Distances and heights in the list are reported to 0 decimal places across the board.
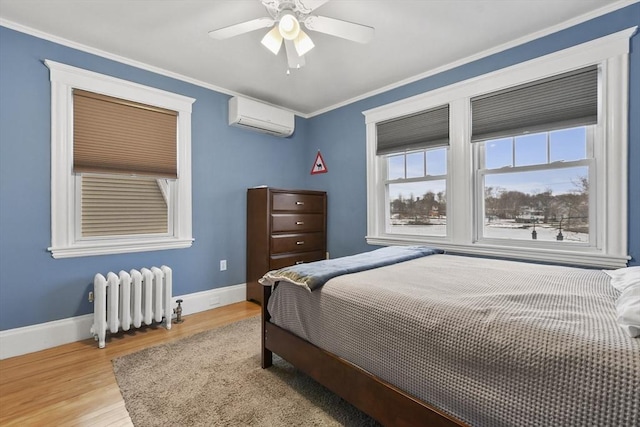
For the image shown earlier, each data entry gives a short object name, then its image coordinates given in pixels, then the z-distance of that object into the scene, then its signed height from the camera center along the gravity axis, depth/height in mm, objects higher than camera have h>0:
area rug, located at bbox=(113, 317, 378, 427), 1487 -1016
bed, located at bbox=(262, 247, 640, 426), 824 -462
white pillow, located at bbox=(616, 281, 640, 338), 874 -313
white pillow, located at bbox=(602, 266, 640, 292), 1277 -306
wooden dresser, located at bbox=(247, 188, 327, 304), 3288 -196
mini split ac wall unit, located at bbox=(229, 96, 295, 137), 3328 +1131
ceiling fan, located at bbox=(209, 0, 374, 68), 1795 +1163
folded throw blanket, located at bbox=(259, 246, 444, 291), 1634 -332
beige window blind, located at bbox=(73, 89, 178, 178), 2484 +692
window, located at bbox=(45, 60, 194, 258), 2392 +426
